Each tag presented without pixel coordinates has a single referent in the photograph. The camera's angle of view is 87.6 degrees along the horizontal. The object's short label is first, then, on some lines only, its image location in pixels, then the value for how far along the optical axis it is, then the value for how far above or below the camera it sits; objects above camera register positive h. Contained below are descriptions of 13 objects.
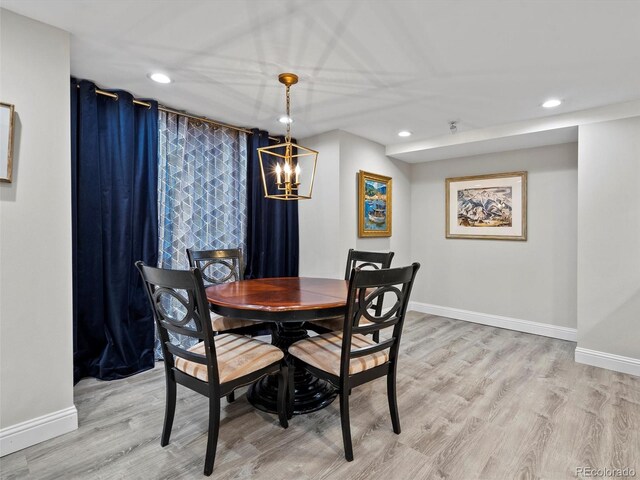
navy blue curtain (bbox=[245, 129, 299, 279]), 3.69 +0.08
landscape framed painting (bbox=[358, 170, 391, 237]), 4.01 +0.40
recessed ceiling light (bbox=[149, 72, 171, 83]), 2.44 +1.19
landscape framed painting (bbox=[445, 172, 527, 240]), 4.01 +0.38
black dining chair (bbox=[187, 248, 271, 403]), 2.49 -0.34
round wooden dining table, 1.85 -0.40
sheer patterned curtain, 3.08 +0.49
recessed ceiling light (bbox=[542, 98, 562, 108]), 2.88 +1.18
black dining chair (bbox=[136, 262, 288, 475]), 1.58 -0.65
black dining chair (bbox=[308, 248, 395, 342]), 2.54 -0.29
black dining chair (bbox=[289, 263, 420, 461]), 1.68 -0.65
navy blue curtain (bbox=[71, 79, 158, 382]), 2.50 +0.08
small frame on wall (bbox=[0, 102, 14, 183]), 1.72 +0.50
